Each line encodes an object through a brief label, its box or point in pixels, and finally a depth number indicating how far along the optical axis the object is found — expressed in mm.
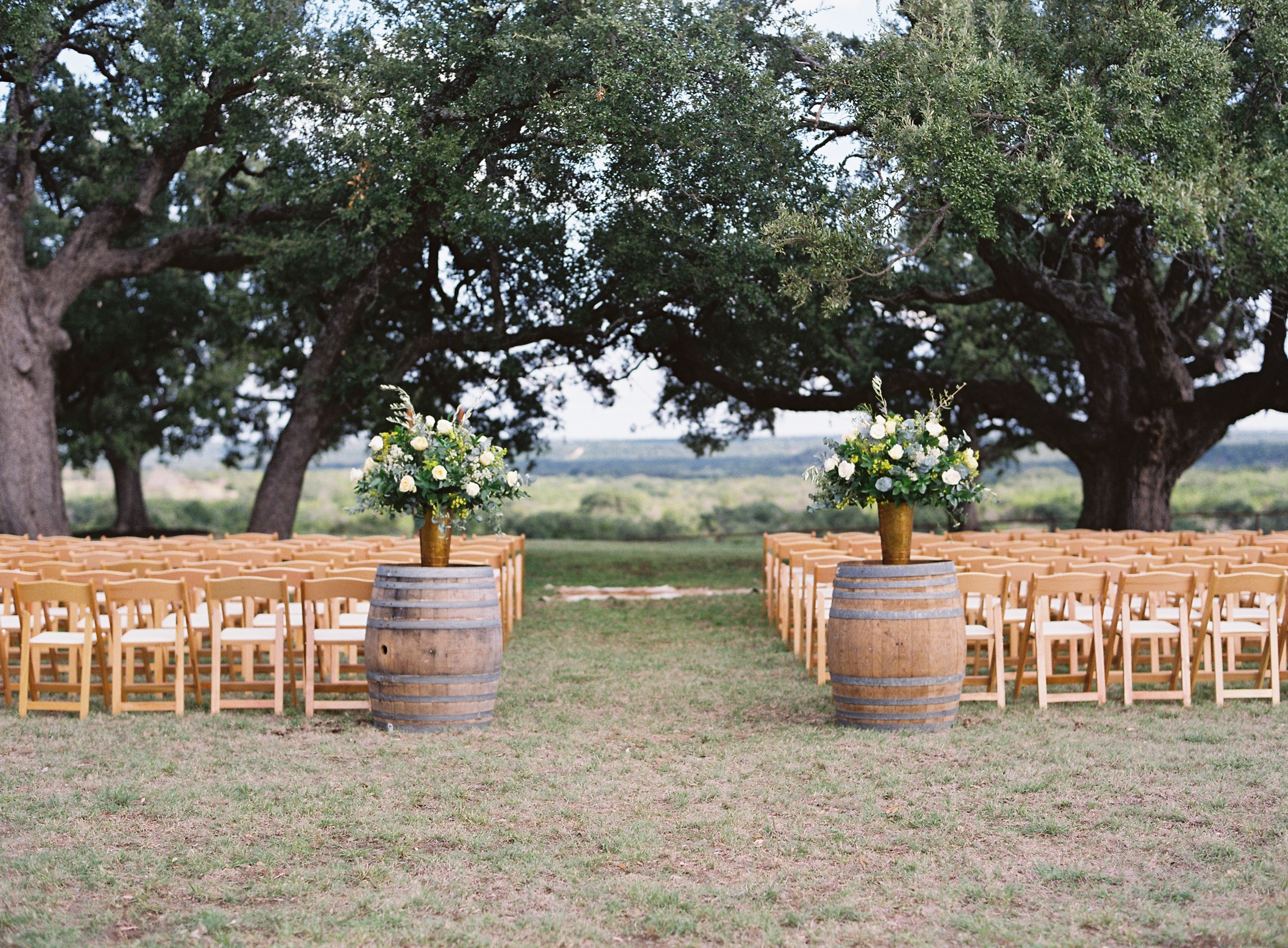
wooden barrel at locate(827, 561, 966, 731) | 7090
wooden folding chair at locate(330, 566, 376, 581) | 8398
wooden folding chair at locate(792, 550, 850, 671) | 9234
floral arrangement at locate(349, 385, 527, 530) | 7547
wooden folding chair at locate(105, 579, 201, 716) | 7582
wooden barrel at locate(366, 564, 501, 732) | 7207
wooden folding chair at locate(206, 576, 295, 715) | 7621
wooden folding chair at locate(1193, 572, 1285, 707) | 7836
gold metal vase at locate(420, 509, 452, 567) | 7750
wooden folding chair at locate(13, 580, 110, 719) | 7512
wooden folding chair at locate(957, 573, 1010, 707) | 7867
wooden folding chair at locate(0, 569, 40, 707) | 8117
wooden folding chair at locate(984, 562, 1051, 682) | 8406
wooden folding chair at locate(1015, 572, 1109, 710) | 7859
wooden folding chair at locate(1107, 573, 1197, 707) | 7883
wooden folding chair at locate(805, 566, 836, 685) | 8828
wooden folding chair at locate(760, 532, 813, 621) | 12883
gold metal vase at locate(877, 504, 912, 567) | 7539
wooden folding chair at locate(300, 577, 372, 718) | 7785
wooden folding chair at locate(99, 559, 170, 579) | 9430
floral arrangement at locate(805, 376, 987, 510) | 7355
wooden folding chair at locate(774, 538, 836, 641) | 10898
